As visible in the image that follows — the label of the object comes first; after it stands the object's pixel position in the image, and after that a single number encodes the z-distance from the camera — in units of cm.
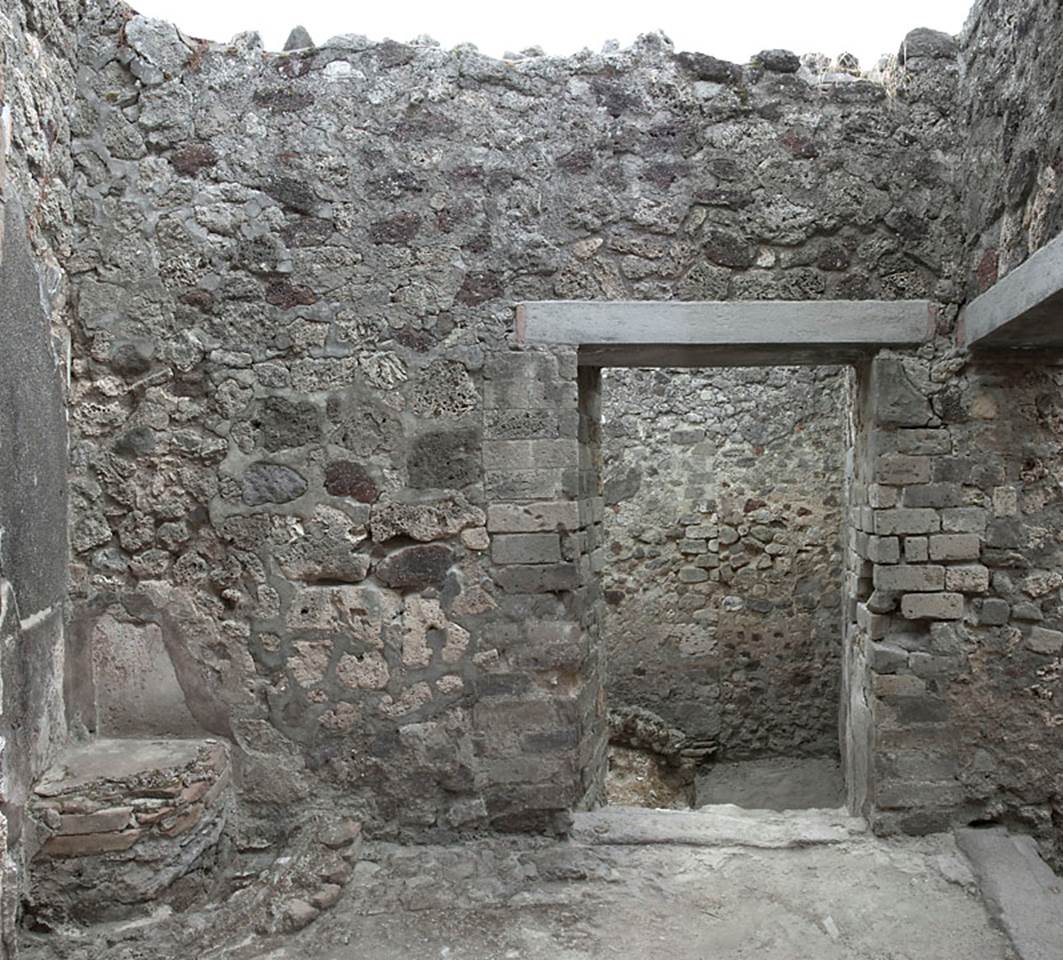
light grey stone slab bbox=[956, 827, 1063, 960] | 262
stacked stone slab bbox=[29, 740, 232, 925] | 273
